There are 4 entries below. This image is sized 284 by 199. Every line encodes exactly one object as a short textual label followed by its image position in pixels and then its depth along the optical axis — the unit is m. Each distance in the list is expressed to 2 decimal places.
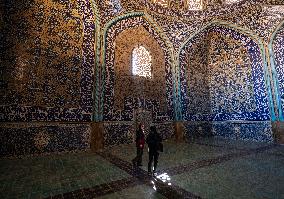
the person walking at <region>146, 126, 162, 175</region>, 4.51
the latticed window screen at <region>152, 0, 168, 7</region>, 10.12
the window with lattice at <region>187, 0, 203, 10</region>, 10.41
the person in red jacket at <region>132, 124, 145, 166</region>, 5.14
